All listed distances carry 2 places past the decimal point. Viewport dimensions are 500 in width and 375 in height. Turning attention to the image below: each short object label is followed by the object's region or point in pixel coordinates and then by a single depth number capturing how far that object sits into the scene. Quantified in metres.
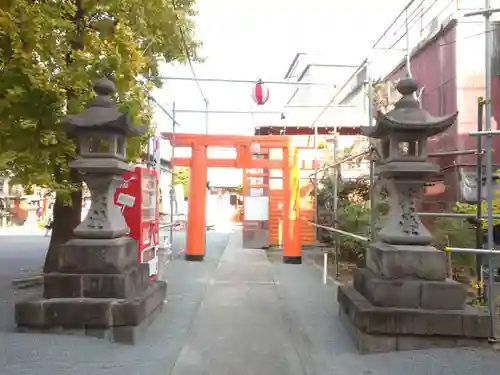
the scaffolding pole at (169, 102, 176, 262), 10.16
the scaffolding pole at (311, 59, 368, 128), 6.72
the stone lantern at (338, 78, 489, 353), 4.09
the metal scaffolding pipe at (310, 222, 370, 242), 6.06
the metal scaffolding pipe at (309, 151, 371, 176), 6.29
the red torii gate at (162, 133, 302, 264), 10.70
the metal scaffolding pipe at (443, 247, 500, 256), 3.98
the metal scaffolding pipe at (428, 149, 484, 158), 4.85
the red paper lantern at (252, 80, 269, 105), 8.66
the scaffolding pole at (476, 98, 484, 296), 4.54
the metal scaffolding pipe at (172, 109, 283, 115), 10.97
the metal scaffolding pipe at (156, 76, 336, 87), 8.40
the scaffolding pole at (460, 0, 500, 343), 4.12
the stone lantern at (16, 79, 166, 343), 4.44
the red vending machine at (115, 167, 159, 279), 6.75
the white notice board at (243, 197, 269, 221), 12.61
